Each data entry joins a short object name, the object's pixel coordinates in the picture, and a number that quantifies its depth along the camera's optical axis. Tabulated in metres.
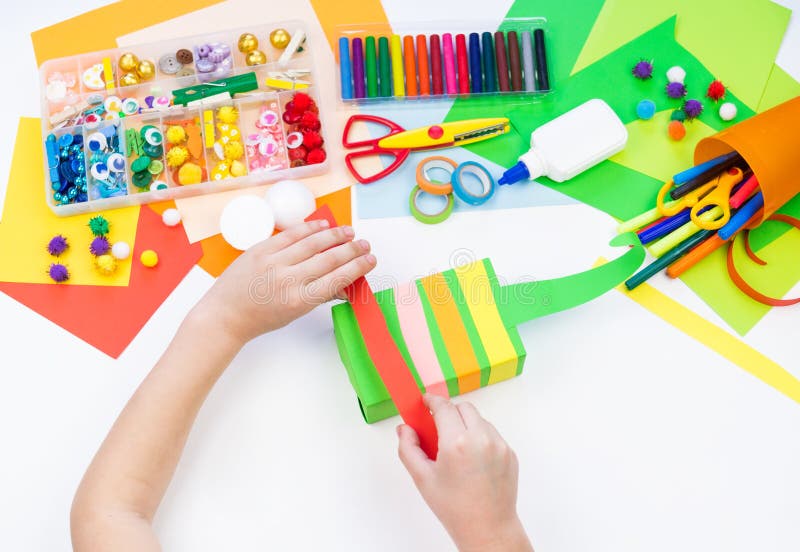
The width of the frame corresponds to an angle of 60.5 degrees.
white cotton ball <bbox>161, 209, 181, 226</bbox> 0.86
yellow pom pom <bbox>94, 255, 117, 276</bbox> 0.84
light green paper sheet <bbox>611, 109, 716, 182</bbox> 0.90
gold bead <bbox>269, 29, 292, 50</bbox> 0.94
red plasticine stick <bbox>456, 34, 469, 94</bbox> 0.93
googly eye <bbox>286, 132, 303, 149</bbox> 0.89
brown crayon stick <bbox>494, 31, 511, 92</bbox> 0.93
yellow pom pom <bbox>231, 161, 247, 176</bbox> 0.88
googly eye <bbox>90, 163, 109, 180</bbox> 0.87
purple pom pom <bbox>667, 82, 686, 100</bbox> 0.92
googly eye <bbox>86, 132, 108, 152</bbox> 0.88
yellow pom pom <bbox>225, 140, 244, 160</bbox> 0.89
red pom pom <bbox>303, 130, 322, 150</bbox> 0.88
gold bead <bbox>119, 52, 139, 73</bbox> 0.93
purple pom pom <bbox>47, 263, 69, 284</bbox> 0.83
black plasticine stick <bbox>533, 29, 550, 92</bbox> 0.93
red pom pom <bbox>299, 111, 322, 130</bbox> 0.89
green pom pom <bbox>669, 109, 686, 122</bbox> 0.91
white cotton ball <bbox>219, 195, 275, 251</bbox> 0.83
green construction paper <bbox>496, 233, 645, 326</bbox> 0.75
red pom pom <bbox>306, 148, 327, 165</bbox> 0.88
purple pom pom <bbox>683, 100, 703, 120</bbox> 0.90
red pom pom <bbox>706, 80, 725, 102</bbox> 0.92
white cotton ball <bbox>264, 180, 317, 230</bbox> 0.84
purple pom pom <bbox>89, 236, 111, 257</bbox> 0.84
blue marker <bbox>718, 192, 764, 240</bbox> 0.82
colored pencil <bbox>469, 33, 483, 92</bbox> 0.94
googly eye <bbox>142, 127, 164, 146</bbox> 0.89
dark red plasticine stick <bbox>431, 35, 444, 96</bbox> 0.93
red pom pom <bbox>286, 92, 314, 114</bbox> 0.90
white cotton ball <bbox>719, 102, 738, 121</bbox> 0.91
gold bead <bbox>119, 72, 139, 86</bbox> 0.93
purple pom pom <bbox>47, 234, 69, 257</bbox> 0.84
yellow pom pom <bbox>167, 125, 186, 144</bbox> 0.89
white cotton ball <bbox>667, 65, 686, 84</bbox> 0.93
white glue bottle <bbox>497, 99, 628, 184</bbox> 0.87
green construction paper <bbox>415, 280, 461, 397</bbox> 0.72
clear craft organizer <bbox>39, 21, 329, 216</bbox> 0.88
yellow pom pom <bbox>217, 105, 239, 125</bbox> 0.91
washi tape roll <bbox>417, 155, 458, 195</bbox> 0.85
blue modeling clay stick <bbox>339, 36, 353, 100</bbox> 0.92
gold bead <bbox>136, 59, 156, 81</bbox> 0.93
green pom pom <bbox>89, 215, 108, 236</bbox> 0.85
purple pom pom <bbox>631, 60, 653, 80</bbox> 0.93
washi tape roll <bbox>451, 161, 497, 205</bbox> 0.85
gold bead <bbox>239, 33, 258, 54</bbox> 0.94
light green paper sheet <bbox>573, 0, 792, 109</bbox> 0.94
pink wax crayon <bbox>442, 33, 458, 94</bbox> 0.93
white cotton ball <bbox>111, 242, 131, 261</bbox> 0.85
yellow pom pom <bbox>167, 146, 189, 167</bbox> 0.88
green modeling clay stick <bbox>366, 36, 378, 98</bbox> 0.93
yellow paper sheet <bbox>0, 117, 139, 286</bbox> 0.85
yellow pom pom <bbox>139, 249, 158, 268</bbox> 0.84
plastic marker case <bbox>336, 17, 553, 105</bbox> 0.93
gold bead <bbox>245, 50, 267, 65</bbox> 0.94
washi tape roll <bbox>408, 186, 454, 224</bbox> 0.86
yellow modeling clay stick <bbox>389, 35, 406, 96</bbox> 0.93
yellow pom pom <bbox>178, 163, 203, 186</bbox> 0.87
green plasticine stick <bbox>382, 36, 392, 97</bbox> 0.93
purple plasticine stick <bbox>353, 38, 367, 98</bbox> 0.92
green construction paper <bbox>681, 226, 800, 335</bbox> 0.83
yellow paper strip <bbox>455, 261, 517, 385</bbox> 0.73
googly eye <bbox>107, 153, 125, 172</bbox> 0.87
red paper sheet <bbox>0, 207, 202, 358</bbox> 0.82
